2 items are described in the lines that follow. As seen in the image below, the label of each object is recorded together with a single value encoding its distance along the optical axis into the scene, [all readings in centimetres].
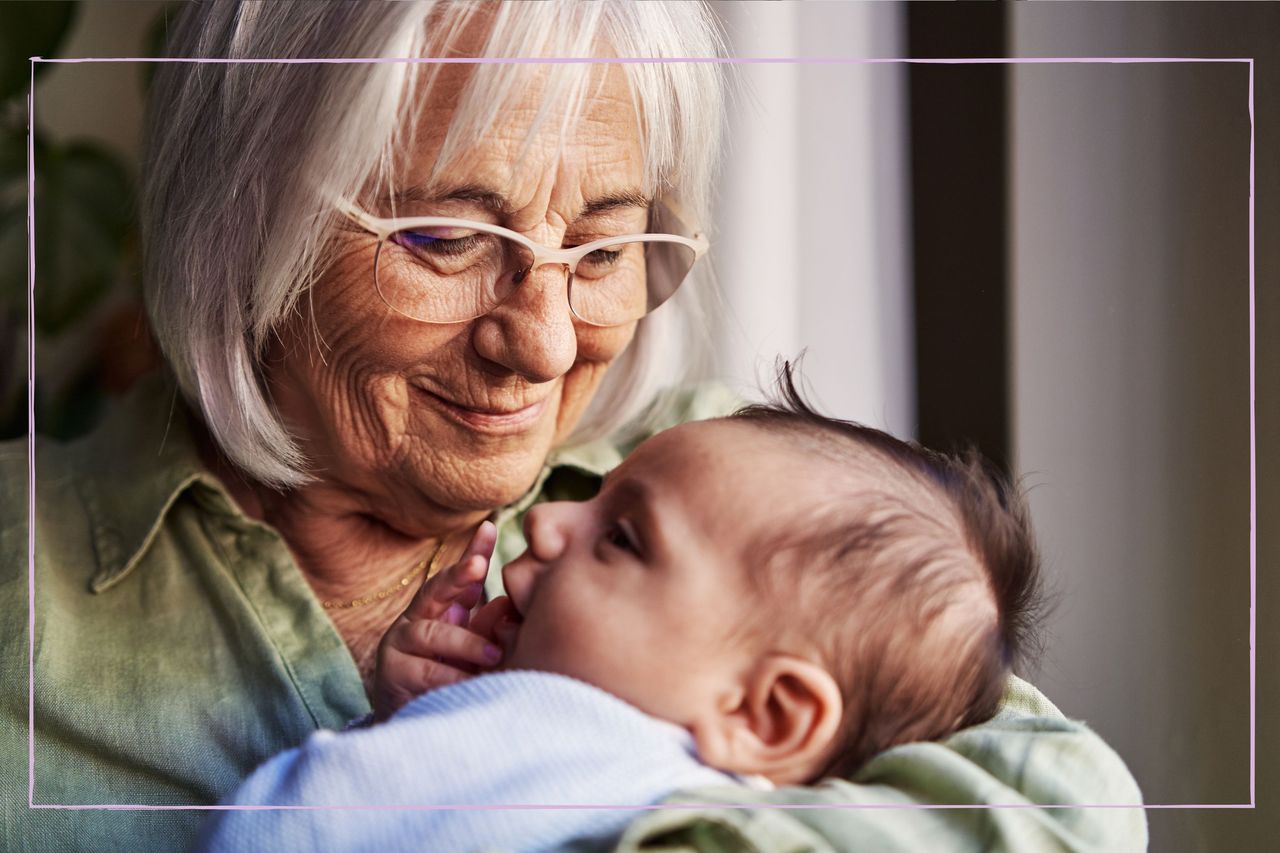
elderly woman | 77
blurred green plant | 91
